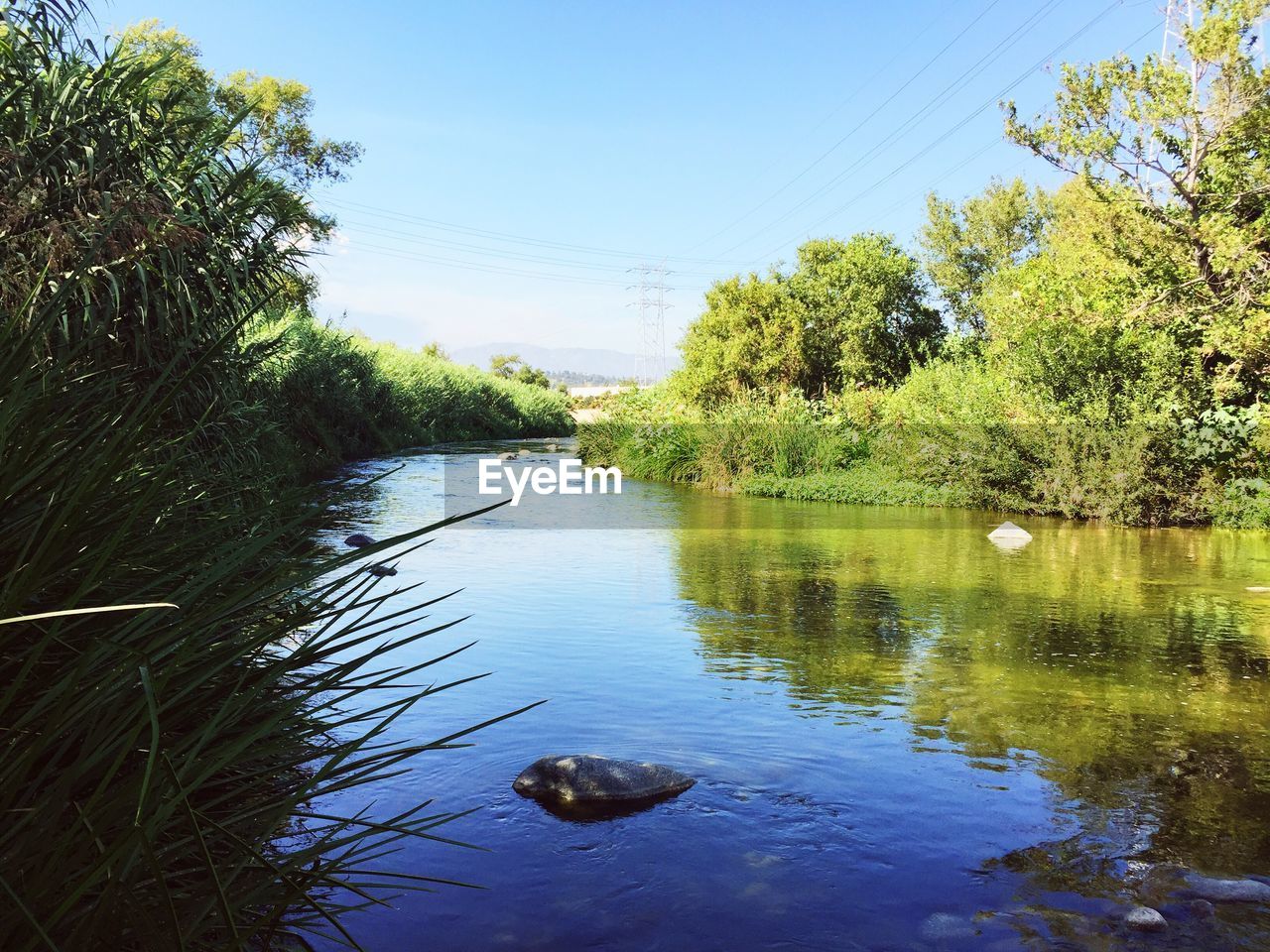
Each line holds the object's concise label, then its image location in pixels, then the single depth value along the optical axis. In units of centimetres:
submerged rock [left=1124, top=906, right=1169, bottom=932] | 374
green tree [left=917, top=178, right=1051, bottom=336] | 4412
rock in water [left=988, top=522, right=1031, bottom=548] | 1376
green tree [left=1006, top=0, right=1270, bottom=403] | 1437
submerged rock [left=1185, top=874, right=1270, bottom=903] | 394
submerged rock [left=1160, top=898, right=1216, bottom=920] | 385
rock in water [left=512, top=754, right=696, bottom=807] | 491
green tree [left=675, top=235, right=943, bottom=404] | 3238
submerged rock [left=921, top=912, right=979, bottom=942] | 375
